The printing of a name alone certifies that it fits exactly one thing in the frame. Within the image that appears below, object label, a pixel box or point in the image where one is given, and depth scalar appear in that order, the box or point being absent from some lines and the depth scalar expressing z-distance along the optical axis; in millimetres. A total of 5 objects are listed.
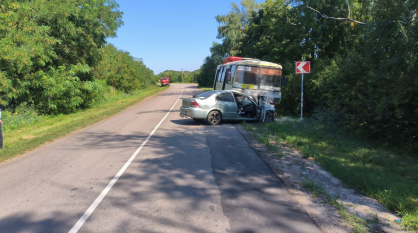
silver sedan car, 13398
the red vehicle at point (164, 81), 73350
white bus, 16828
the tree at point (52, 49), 14422
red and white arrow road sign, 13594
